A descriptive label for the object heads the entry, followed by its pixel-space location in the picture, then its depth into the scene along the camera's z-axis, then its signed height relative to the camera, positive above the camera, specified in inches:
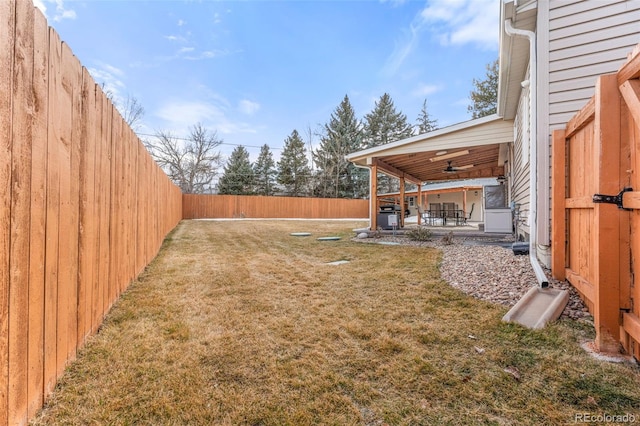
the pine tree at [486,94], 867.4 +377.8
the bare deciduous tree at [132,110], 684.4 +256.1
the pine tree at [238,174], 1068.5 +154.6
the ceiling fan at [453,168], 354.2 +61.2
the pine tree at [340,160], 1058.1 +204.6
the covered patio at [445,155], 246.4 +65.5
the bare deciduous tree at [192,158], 900.6 +188.3
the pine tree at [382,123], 1128.2 +363.1
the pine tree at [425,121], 1270.9 +418.6
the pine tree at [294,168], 1103.6 +183.2
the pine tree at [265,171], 1123.3 +175.3
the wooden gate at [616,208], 59.1 +1.7
